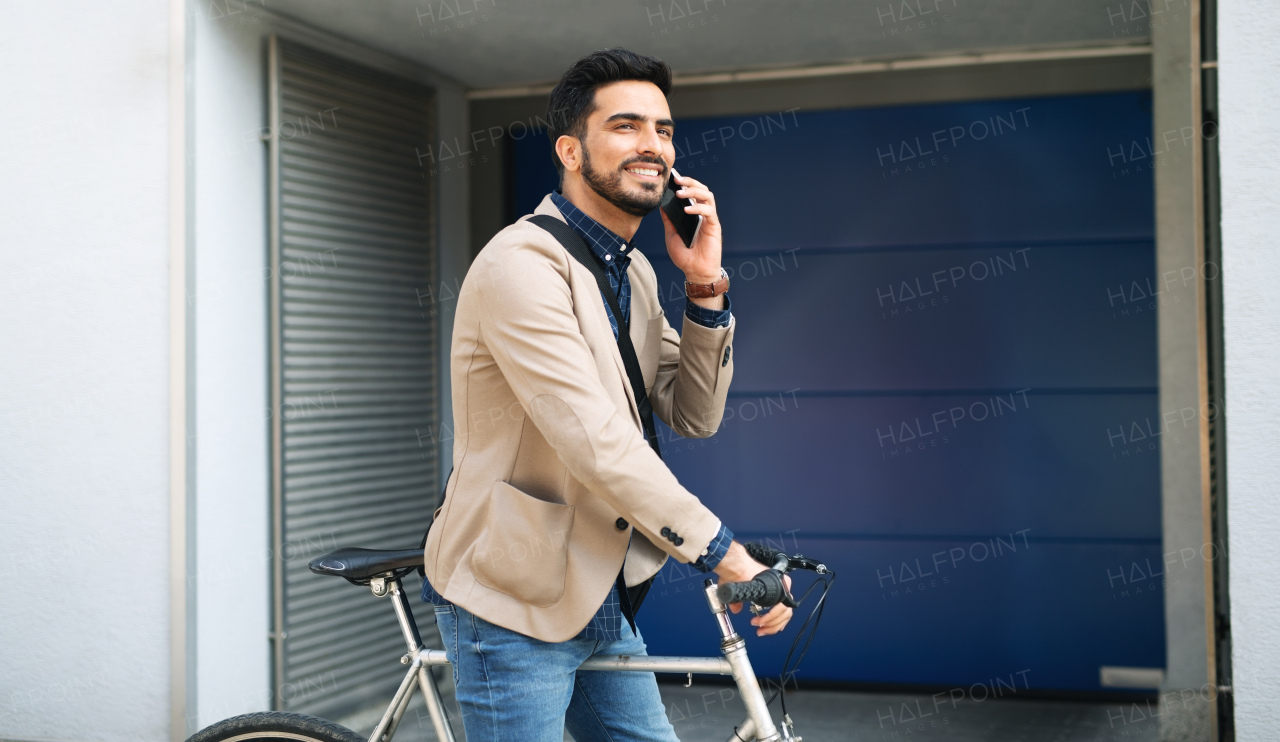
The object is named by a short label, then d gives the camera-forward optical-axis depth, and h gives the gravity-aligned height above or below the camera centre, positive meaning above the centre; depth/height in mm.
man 1753 -152
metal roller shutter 4141 +110
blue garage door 4676 -44
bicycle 1930 -559
